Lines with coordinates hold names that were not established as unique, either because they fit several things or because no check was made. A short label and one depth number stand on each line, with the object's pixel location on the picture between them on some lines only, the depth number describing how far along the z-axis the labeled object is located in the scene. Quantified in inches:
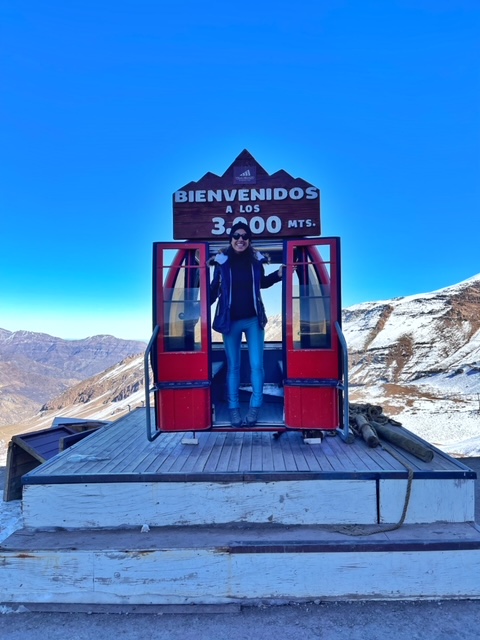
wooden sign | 207.8
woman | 200.8
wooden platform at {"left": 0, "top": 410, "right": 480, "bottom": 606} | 139.9
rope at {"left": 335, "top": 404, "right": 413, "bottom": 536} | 148.0
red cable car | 195.5
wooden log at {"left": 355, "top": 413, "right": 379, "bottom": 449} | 193.2
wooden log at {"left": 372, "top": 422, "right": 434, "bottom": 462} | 171.9
